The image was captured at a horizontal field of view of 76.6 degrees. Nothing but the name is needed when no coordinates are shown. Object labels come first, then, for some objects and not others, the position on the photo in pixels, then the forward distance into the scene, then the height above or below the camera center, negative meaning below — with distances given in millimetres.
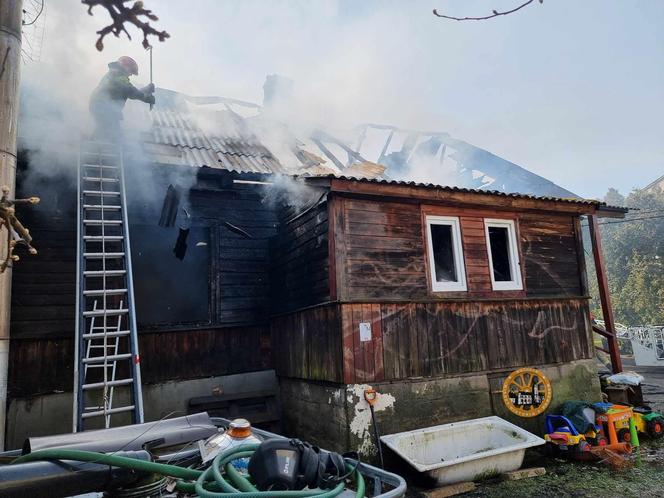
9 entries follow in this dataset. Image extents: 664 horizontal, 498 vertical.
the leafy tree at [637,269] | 27656 +2083
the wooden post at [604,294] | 9719 +142
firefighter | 7930 +4295
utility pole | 4684 +2635
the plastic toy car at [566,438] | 6758 -2217
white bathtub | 5656 -2046
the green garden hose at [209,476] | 2258 -915
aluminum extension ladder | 5930 +1096
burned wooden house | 6828 +422
